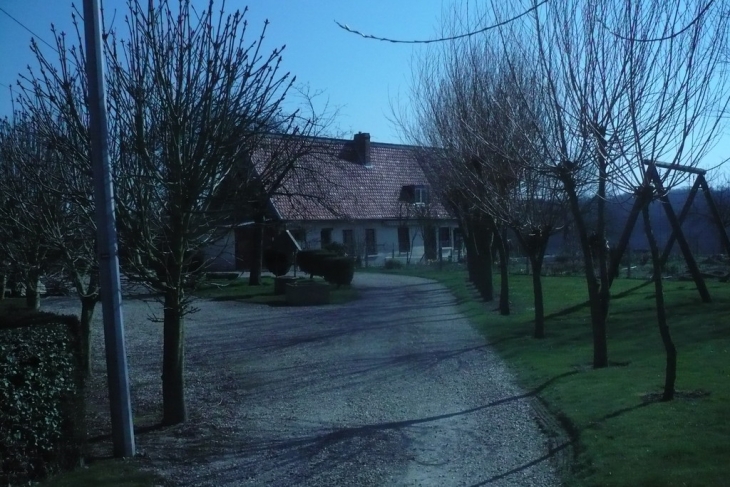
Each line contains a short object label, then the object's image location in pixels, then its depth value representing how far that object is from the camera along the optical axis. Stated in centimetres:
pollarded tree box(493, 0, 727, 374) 845
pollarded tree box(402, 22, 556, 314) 1122
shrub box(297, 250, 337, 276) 3077
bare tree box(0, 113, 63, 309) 1023
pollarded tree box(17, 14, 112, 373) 870
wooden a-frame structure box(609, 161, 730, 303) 1560
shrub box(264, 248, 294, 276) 3288
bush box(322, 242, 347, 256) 3636
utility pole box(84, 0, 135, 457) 769
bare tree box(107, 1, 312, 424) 825
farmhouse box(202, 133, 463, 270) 3822
